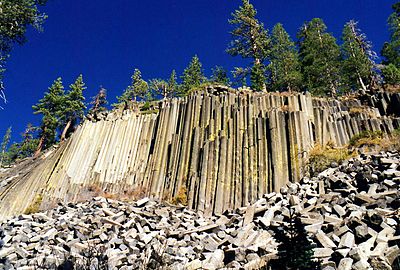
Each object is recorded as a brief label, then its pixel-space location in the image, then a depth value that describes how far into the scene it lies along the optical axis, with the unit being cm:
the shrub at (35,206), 1403
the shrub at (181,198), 1194
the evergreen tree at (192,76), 3765
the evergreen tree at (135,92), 4245
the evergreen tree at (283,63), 2756
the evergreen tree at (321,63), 2716
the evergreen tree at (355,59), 2635
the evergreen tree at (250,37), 2870
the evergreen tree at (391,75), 2160
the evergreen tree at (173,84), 4188
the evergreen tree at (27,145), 3741
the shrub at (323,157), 1112
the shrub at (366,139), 1200
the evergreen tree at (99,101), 3903
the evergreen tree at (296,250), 474
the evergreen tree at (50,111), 3606
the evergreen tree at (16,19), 966
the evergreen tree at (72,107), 3716
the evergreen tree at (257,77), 2587
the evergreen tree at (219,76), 3503
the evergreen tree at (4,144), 5297
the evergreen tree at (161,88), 4238
